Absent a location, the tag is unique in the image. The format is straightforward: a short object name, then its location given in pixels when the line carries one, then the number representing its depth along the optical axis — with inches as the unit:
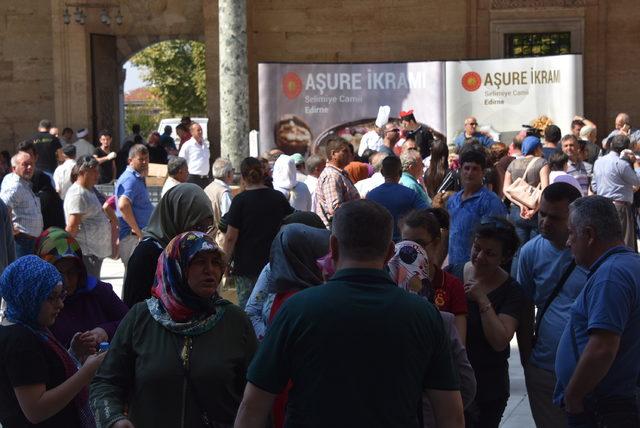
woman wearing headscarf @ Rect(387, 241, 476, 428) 167.9
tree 2220.7
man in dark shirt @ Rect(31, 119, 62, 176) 728.3
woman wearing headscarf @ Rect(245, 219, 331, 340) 187.5
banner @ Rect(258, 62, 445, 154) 752.3
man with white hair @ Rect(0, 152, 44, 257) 419.8
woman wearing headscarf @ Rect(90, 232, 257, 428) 157.3
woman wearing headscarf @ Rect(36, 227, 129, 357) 195.5
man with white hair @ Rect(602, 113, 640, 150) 669.9
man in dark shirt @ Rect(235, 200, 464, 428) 134.3
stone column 642.8
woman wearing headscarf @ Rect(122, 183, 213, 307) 229.5
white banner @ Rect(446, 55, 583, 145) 735.1
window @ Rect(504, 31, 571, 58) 825.5
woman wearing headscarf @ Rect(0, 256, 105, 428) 165.3
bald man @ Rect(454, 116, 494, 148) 667.1
